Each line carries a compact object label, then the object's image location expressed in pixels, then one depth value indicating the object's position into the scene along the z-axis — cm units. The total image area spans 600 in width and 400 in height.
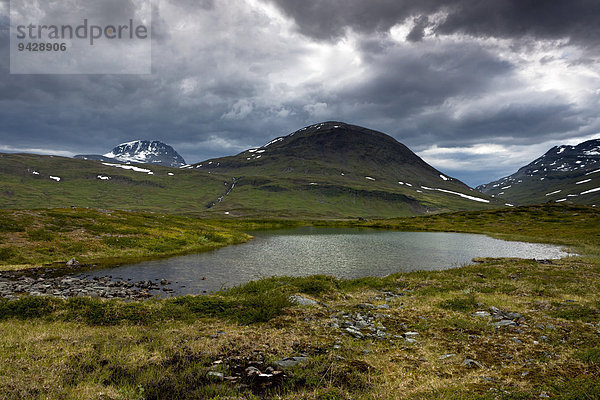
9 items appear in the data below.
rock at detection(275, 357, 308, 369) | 1092
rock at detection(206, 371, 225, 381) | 985
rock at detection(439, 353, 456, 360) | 1200
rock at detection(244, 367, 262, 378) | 1022
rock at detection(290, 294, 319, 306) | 2060
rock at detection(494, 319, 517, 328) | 1594
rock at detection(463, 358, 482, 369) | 1122
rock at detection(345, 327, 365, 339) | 1453
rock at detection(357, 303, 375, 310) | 2016
